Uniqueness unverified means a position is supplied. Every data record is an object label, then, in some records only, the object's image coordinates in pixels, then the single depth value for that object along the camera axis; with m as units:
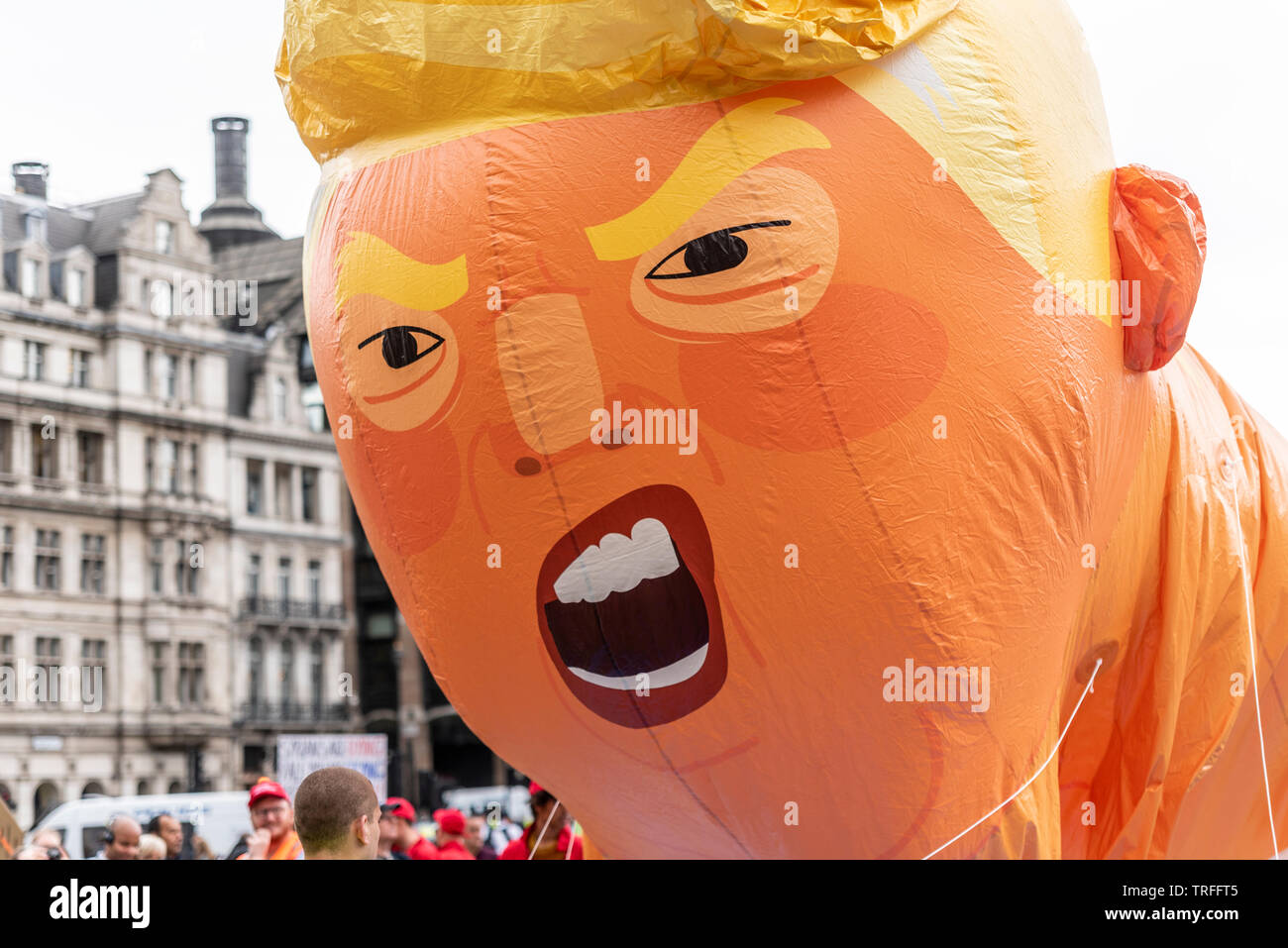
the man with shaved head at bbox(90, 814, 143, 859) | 7.64
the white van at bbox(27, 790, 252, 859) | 21.98
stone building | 35.44
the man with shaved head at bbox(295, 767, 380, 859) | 4.13
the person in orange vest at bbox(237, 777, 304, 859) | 6.61
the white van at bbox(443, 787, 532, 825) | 31.56
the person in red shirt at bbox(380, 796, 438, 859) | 9.80
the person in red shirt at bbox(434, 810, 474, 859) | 8.70
